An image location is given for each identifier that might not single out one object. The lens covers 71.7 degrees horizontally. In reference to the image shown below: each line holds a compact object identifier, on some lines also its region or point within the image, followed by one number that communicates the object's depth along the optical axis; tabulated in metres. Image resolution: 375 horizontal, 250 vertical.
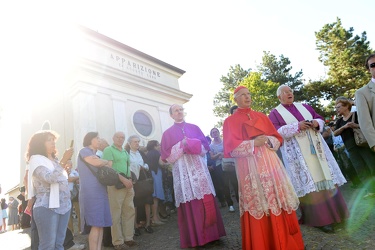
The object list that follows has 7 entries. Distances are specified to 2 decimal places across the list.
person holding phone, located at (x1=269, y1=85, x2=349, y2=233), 3.92
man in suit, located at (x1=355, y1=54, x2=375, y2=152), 3.37
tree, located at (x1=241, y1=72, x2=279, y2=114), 32.78
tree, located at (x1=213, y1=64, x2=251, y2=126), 43.94
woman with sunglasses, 4.93
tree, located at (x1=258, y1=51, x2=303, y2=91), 38.28
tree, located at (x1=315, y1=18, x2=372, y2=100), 26.62
